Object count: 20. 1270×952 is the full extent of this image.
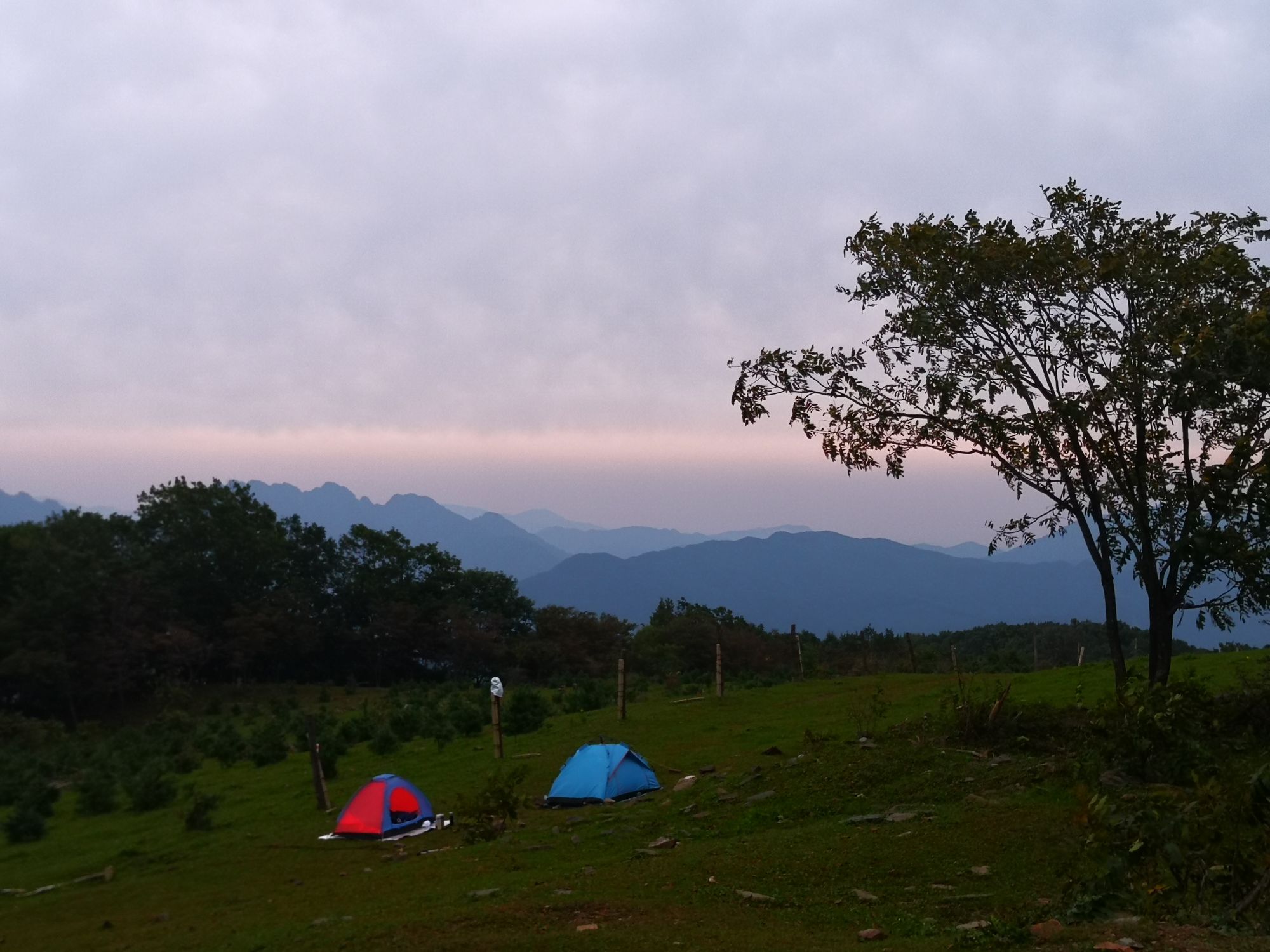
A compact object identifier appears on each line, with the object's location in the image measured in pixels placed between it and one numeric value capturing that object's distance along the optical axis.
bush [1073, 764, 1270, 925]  6.66
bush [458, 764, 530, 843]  16.08
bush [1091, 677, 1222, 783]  12.62
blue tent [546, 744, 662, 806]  18.41
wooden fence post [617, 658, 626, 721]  27.00
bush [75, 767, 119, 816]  24.33
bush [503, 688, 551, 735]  29.48
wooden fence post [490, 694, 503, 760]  23.09
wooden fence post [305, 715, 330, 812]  20.75
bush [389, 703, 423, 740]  30.24
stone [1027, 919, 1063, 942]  7.43
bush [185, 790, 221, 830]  20.61
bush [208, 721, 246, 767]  29.45
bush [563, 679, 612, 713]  35.53
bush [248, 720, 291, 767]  28.50
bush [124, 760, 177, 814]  23.84
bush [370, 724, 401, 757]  27.38
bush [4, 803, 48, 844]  21.59
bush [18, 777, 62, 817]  23.47
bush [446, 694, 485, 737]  28.86
